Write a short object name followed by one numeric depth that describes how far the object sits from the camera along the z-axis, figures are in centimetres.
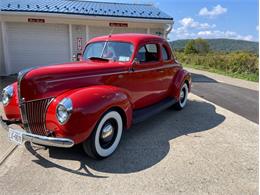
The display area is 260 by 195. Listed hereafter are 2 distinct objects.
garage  1076
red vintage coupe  314
